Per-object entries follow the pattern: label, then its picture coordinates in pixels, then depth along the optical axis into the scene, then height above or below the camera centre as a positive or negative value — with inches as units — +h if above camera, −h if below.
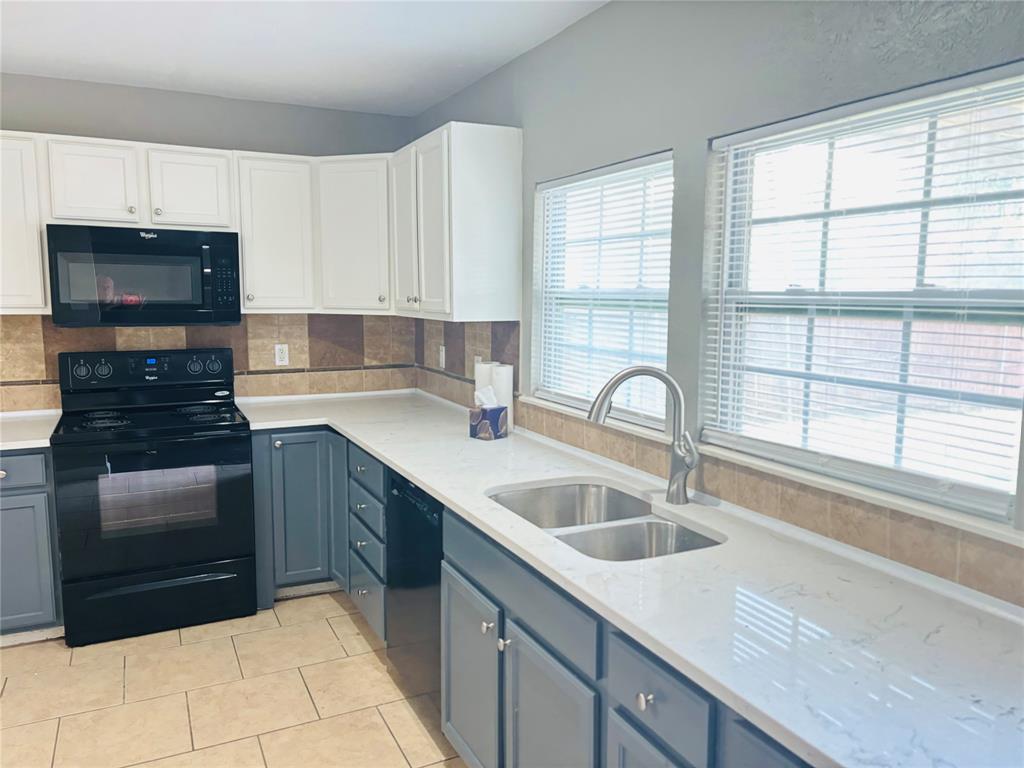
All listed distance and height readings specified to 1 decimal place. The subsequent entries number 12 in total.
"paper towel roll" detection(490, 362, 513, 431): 121.6 -13.7
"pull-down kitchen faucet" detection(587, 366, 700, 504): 77.5 -13.5
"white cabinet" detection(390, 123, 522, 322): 116.0 +12.7
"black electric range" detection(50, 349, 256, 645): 120.0 -35.0
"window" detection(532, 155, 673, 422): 93.3 +2.4
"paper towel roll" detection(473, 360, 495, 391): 122.8 -12.3
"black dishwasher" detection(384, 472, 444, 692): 94.0 -38.0
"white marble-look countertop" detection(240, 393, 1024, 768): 41.9 -23.3
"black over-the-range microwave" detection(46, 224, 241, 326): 124.9 +3.5
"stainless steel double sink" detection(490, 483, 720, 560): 77.7 -24.9
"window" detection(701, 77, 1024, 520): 56.3 +0.5
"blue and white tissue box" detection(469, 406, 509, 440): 117.4 -19.3
